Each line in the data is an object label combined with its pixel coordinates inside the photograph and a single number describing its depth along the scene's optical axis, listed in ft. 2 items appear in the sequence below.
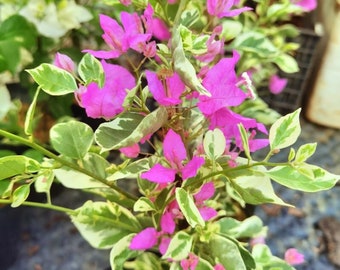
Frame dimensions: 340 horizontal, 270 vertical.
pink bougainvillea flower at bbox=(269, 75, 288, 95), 3.59
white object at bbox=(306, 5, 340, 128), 4.16
